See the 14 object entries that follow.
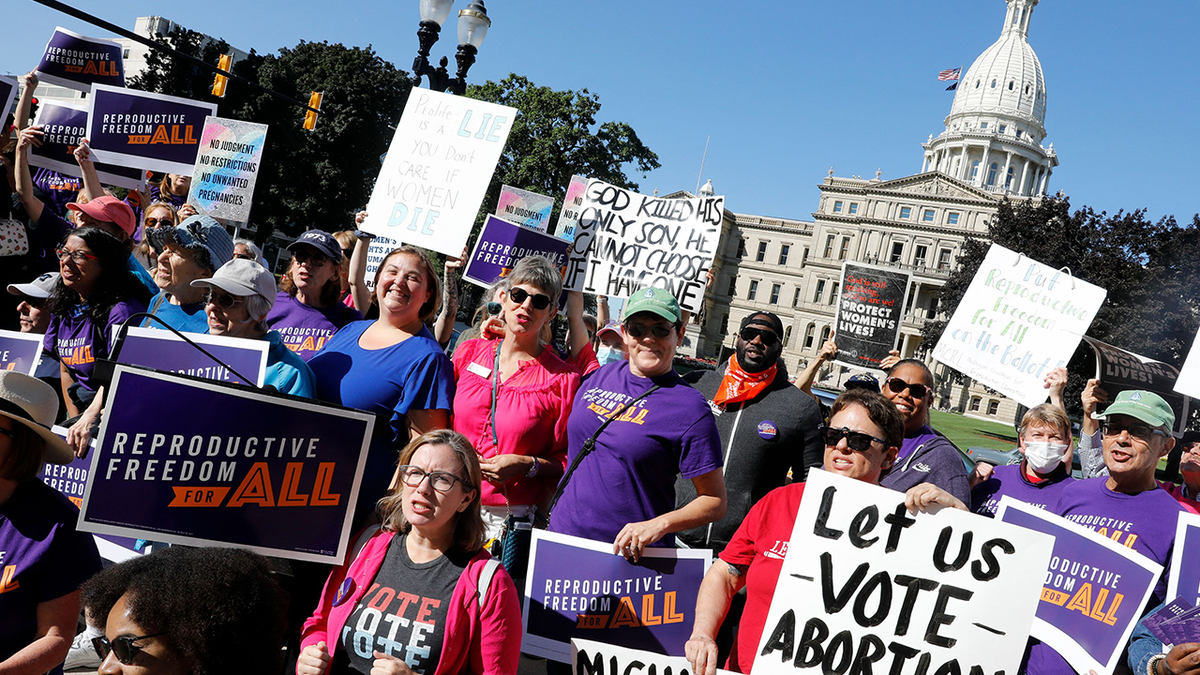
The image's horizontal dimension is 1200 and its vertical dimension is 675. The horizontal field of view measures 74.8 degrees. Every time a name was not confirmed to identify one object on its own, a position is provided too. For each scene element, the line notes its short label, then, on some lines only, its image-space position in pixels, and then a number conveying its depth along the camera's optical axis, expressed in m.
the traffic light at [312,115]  13.50
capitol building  73.69
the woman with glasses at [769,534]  2.57
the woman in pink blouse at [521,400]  3.51
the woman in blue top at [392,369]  3.28
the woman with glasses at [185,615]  1.82
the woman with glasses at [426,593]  2.44
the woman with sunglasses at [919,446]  3.21
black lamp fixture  9.44
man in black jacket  3.83
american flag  106.56
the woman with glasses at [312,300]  4.28
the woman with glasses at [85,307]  4.09
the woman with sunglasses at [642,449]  3.03
